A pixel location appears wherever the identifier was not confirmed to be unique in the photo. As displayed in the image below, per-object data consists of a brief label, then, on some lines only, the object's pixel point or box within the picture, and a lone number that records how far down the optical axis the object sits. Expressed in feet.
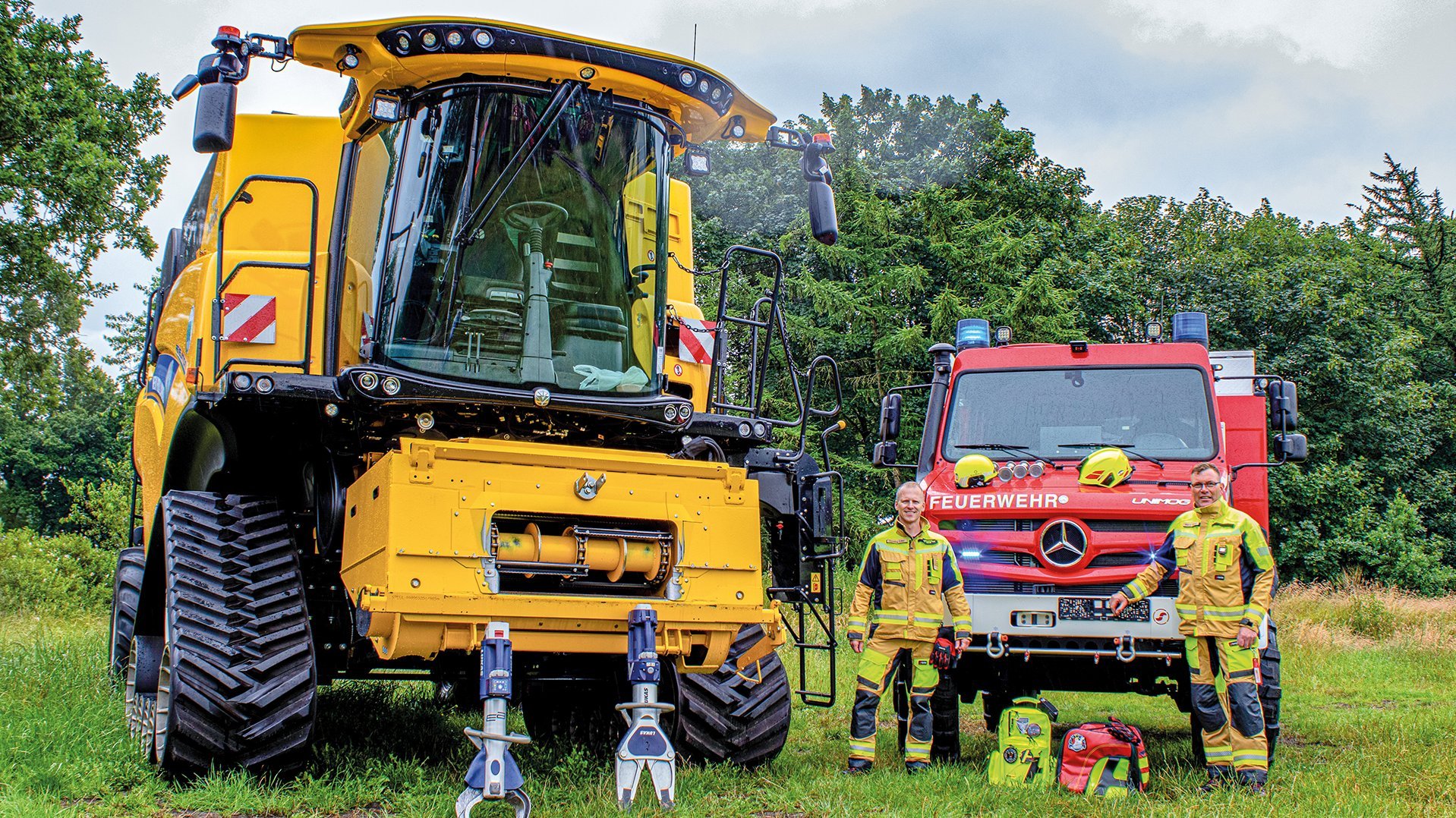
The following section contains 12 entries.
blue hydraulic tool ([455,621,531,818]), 17.21
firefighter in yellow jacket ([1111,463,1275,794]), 22.44
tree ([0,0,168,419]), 64.28
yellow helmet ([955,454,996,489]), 26.94
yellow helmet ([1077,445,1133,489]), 26.11
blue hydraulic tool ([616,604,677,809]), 18.39
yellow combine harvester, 18.58
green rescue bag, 23.18
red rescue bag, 22.24
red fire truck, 25.29
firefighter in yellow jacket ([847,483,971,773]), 24.20
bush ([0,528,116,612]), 70.28
